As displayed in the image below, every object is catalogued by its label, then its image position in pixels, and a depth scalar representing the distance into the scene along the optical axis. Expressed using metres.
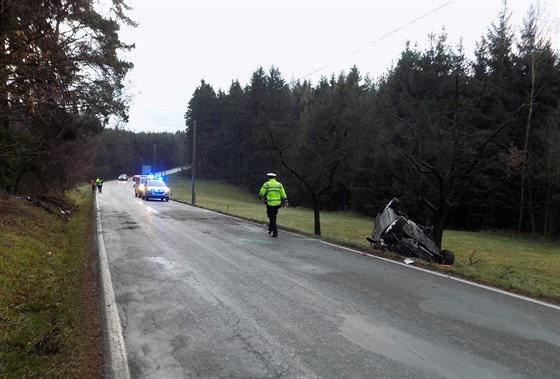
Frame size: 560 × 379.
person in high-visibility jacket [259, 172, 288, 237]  12.48
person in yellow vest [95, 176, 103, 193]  46.00
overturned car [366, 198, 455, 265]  9.98
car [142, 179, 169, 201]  32.84
